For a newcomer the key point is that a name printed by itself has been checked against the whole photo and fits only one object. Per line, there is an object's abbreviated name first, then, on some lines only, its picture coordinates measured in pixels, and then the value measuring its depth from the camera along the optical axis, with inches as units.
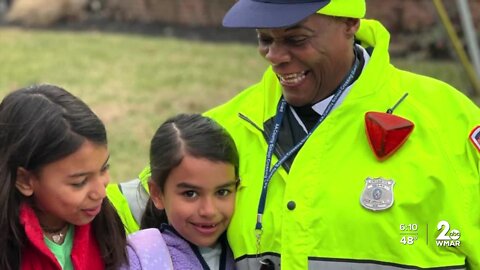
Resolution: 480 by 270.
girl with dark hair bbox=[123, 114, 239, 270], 109.8
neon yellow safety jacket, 108.3
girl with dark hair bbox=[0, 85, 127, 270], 97.9
